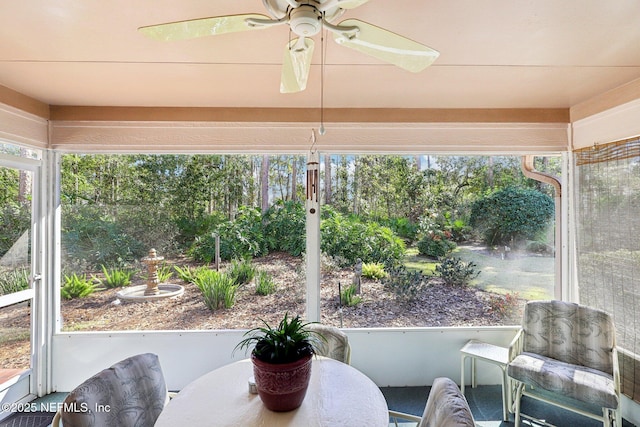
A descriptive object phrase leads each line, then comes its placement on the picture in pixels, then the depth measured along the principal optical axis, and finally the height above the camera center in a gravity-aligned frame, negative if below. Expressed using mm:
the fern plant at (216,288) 2842 -650
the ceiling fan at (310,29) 1030 +688
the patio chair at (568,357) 1999 -1064
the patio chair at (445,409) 1129 -745
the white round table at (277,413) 1276 -843
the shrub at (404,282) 2906 -611
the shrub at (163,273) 2850 -502
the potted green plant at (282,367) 1310 -639
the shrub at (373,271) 2906 -504
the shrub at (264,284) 2895 -618
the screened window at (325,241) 2812 -216
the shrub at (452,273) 2922 -529
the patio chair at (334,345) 1996 -836
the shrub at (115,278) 2818 -540
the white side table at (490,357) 2336 -1107
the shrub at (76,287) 2777 -614
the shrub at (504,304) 2900 -823
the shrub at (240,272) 2883 -502
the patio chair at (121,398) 1228 -800
